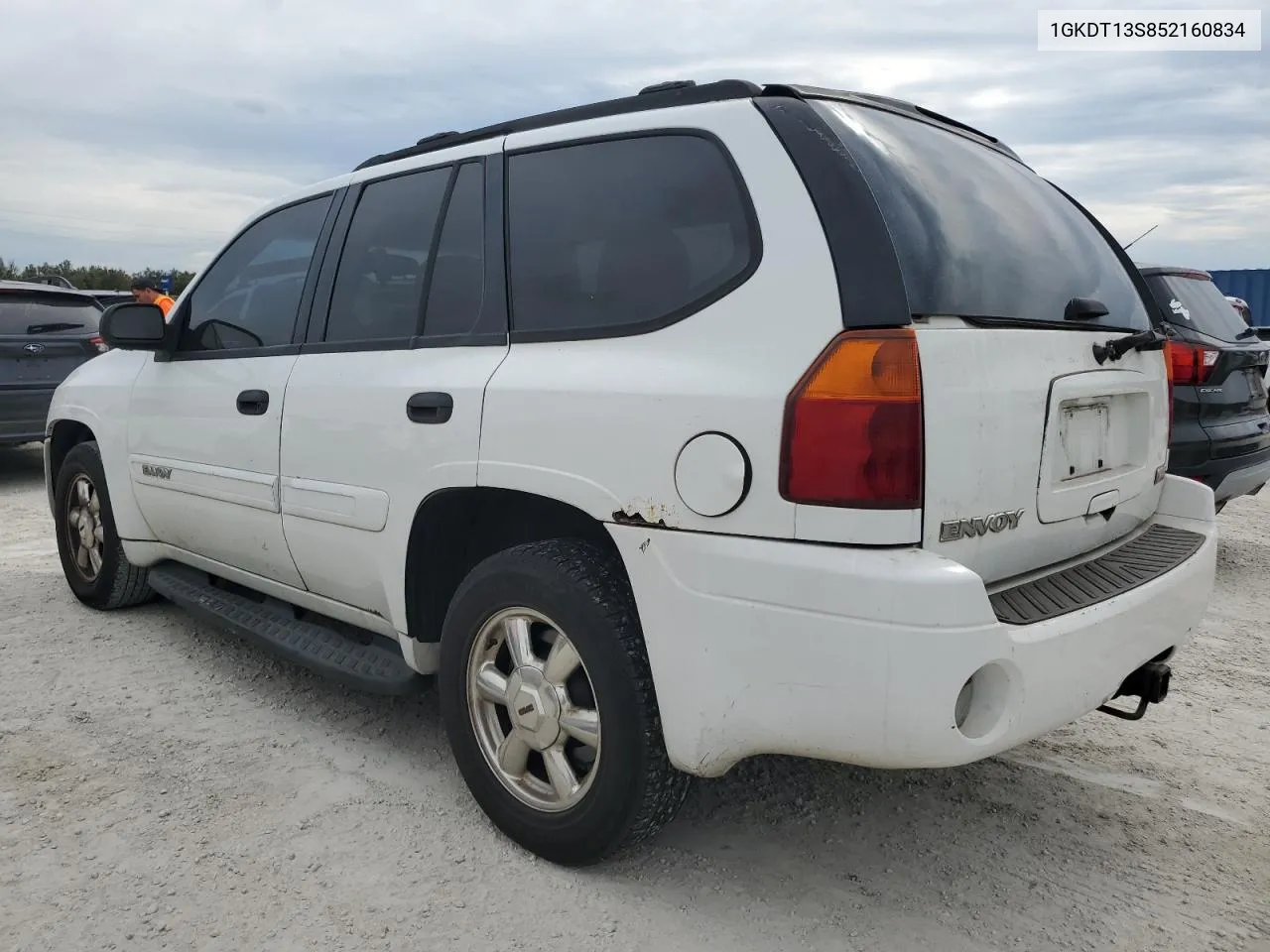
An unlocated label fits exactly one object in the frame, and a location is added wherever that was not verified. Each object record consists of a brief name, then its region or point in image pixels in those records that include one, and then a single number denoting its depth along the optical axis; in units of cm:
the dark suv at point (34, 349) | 816
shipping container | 1911
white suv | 196
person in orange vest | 898
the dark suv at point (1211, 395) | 506
